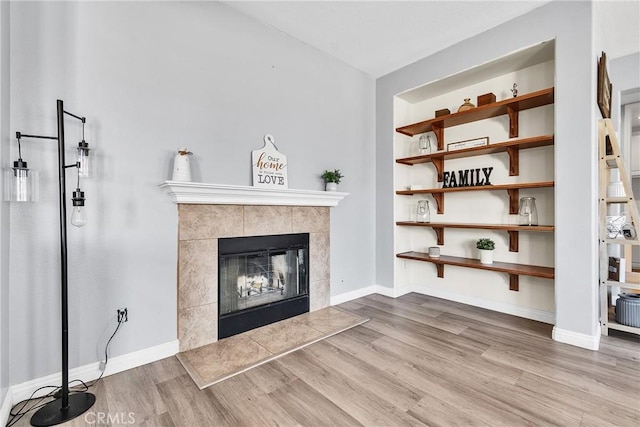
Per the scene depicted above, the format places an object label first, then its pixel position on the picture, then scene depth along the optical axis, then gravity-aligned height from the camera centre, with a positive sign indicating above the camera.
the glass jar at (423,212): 3.39 -0.03
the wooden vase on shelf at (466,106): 2.91 +1.04
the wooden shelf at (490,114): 2.49 +0.94
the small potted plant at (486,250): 2.85 -0.41
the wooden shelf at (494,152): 2.50 +0.58
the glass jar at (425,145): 3.35 +0.75
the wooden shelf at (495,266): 2.48 -0.54
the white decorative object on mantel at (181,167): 2.00 +0.31
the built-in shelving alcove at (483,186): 2.65 +0.27
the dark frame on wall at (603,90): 2.27 +0.96
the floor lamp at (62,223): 1.42 -0.05
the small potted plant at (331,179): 2.98 +0.32
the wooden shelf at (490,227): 2.47 -0.17
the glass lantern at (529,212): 2.65 -0.03
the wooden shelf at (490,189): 2.46 +0.19
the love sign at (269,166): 2.50 +0.40
